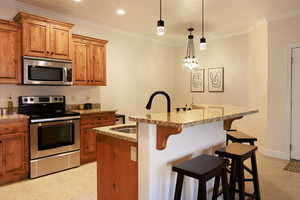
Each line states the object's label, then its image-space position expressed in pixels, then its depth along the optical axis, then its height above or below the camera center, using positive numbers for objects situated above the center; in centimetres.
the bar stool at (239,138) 301 -57
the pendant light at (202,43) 375 +95
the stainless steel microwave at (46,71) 344 +44
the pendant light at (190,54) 427 +118
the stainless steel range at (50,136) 328 -62
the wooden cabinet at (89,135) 390 -69
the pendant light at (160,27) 280 +93
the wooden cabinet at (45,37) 339 +102
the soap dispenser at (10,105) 354 -13
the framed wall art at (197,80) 616 +51
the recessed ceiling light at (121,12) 400 +163
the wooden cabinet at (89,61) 414 +74
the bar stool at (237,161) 218 -64
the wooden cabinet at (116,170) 194 -70
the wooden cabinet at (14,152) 302 -79
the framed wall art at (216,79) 576 +51
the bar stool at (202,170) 164 -58
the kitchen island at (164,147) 171 -45
